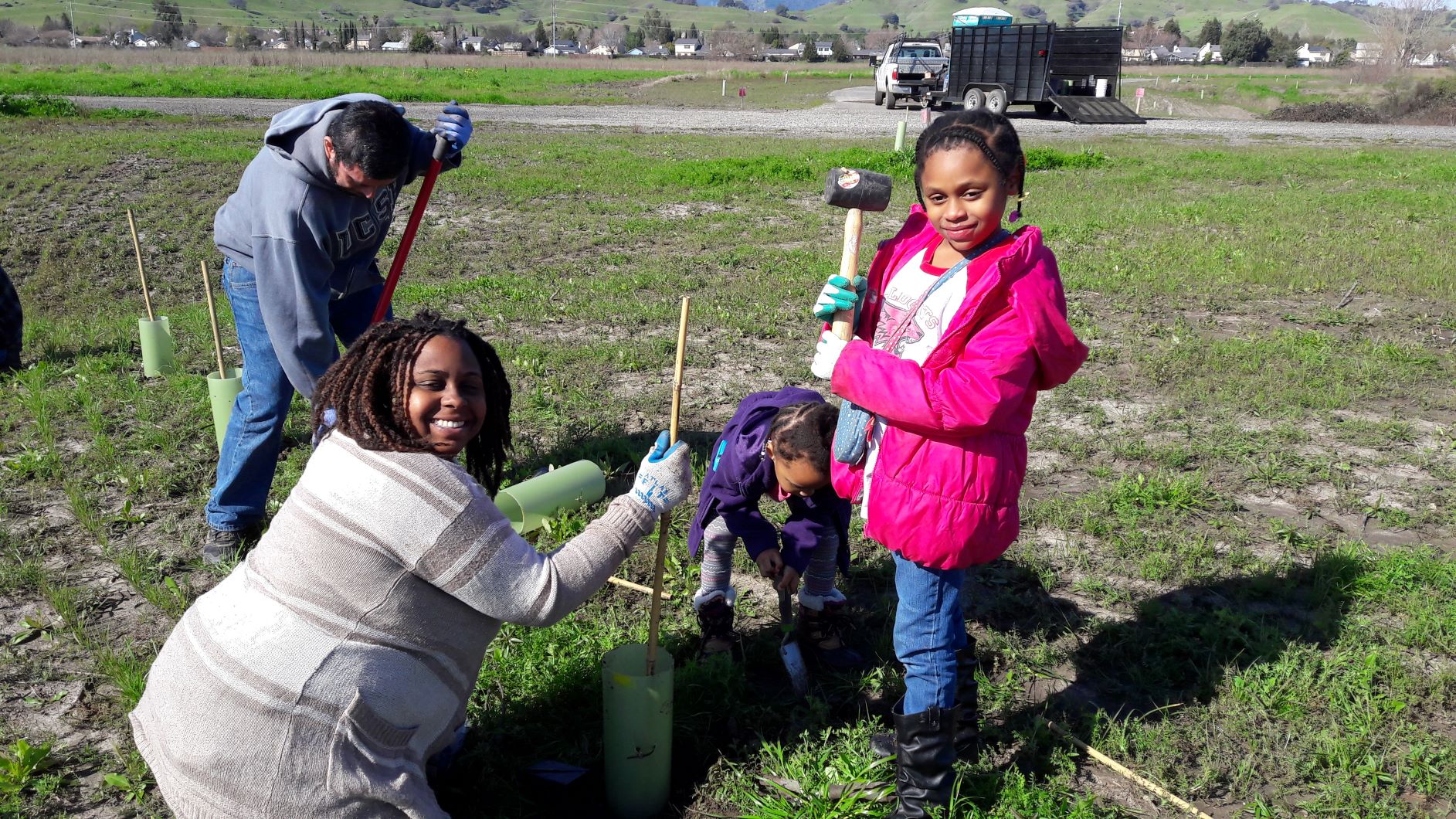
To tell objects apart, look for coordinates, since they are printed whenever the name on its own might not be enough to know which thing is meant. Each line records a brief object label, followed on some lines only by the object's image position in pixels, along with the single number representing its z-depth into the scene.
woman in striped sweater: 2.07
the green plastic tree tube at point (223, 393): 4.78
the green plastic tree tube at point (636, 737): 2.69
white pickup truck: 27.12
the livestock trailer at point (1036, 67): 24.56
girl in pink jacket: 2.29
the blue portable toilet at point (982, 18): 29.53
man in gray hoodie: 3.45
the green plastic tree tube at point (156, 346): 5.80
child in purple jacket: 3.08
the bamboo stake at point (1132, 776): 2.79
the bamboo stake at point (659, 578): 2.61
